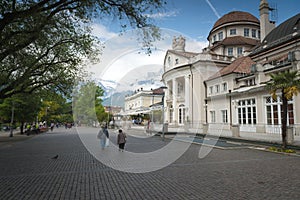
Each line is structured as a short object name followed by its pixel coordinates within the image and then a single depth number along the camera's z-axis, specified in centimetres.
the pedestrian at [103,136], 1636
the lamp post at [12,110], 2831
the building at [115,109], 7838
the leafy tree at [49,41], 1188
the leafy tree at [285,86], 1416
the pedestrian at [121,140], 1498
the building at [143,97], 6931
